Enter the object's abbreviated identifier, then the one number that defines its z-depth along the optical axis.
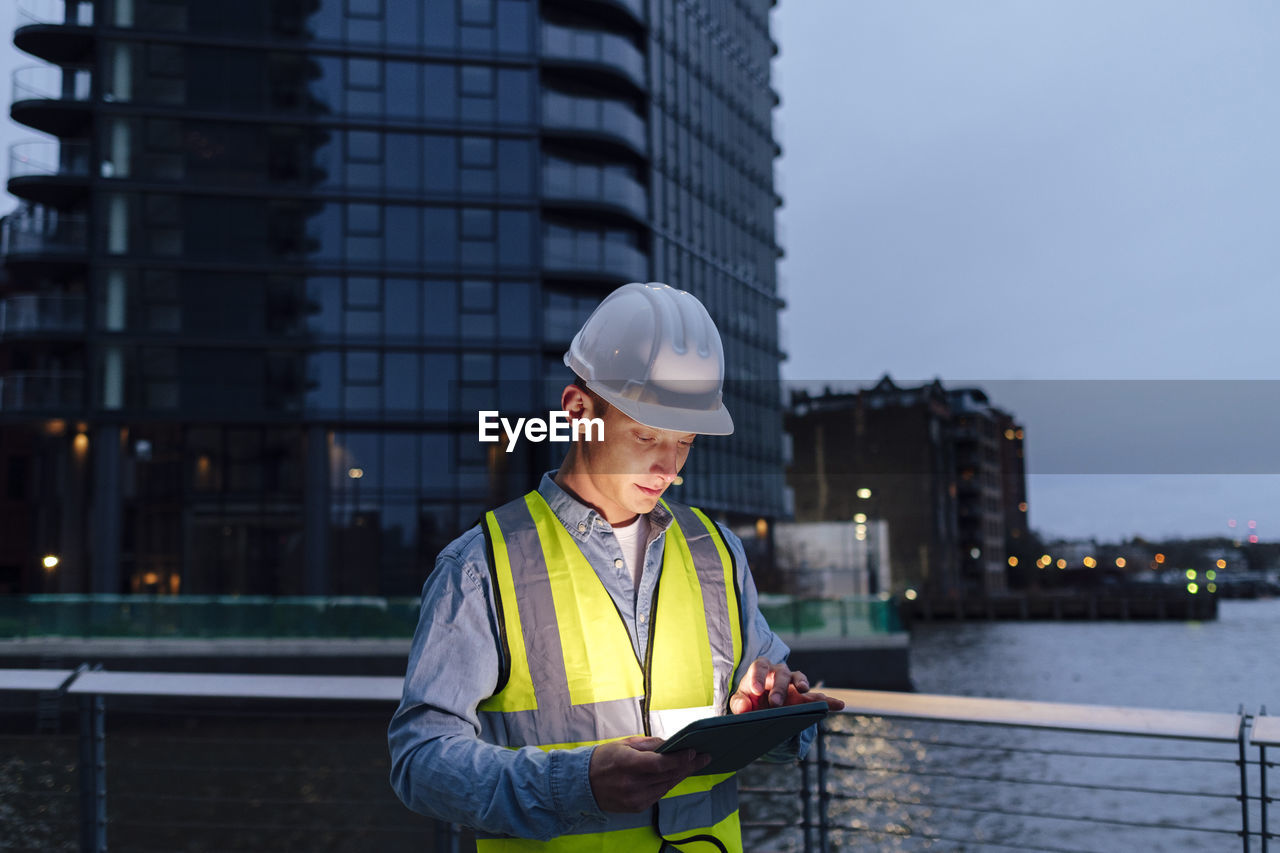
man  1.87
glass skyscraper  30.94
